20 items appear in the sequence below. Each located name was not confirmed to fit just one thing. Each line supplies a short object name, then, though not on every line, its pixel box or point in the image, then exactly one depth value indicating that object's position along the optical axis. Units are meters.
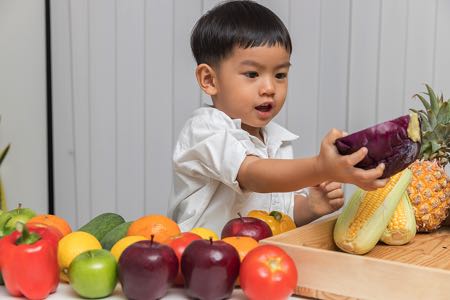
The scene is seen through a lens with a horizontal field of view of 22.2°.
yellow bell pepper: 1.76
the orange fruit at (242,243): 1.57
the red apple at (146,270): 1.48
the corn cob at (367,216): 1.69
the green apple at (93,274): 1.50
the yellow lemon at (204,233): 1.68
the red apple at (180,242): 1.56
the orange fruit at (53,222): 1.73
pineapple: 1.86
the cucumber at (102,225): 1.79
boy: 1.91
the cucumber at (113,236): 1.73
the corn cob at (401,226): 1.76
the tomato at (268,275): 1.48
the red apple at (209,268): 1.49
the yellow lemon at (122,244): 1.59
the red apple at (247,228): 1.67
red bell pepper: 1.51
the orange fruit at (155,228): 1.67
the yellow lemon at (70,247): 1.57
